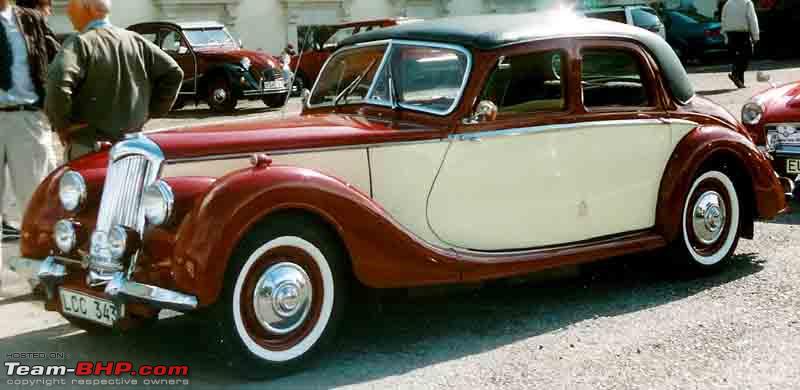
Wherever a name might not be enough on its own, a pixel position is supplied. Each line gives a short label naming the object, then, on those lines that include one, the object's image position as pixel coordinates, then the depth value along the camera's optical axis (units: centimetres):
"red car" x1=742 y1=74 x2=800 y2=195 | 809
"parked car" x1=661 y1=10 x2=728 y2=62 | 2348
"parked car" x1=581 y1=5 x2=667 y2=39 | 1683
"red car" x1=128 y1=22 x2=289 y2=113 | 1734
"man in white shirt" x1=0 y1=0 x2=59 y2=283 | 617
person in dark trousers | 1730
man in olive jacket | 569
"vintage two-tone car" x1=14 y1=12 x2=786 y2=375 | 436
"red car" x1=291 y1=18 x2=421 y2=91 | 2002
